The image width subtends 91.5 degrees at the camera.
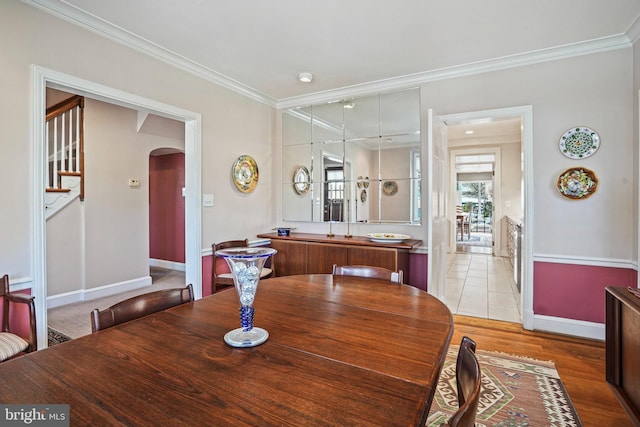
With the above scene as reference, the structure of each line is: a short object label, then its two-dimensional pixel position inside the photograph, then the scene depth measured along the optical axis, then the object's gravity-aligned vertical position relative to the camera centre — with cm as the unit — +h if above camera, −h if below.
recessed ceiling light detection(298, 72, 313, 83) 330 +144
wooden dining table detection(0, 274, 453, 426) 72 -46
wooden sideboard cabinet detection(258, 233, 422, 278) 310 -46
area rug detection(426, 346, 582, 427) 174 -117
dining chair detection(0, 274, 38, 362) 167 -70
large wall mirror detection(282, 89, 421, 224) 354 +62
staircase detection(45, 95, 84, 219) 367 +73
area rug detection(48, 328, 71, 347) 262 -109
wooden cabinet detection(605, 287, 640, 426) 146 -71
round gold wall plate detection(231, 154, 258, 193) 367 +45
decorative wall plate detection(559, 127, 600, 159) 273 +59
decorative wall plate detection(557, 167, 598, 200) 273 +23
